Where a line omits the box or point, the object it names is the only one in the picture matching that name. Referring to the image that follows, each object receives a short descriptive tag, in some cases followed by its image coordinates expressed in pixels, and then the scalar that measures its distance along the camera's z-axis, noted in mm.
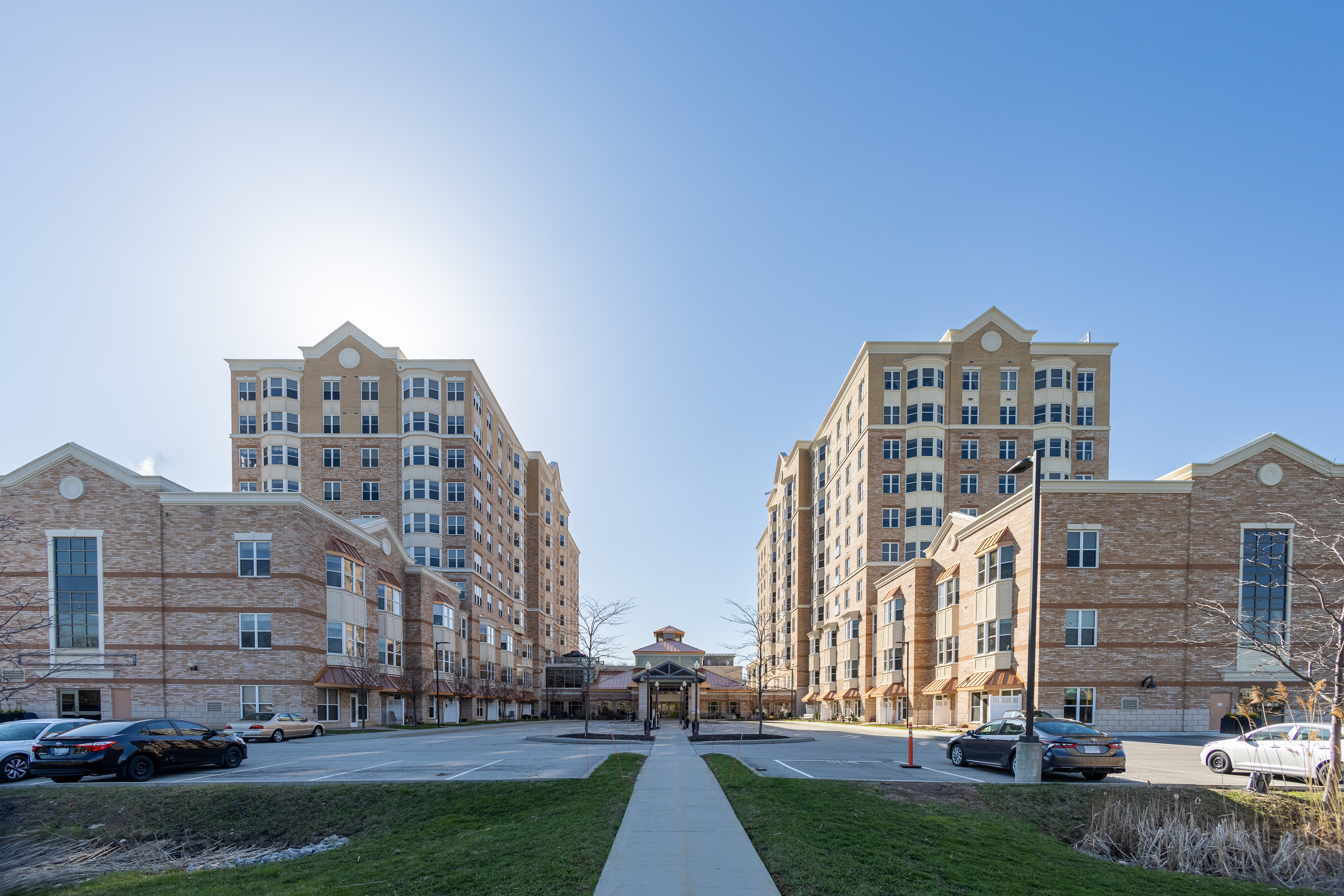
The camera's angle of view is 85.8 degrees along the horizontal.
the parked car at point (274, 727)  30828
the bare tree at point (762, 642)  55531
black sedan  17516
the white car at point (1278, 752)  15133
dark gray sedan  17094
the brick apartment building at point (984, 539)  32312
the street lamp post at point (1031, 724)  16000
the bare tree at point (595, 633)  41281
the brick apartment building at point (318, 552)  34750
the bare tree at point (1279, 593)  31484
